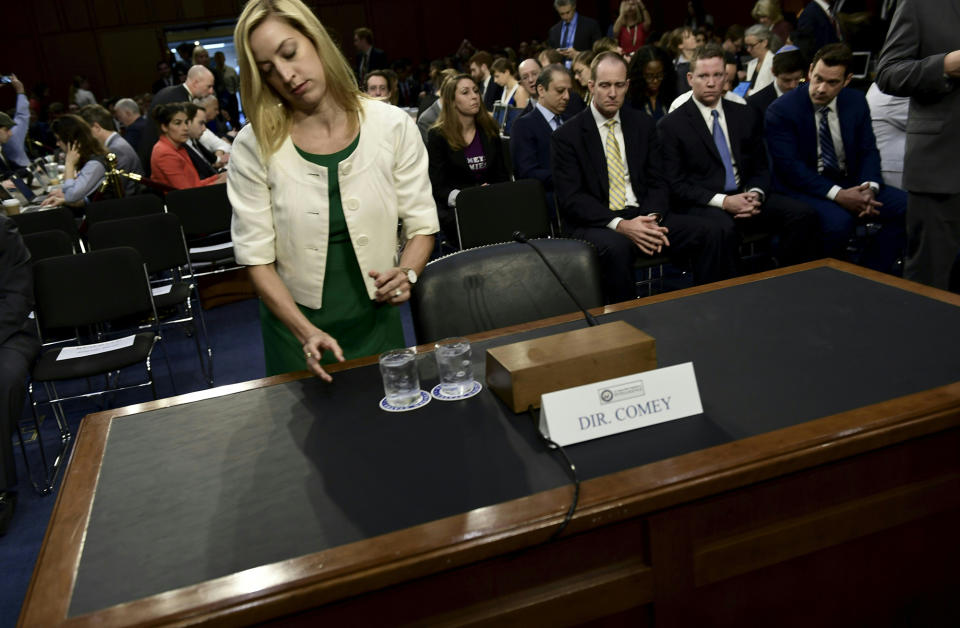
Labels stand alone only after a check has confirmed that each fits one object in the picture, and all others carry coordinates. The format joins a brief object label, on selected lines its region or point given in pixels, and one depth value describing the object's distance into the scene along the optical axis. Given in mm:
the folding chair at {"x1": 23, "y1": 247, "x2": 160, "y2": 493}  3143
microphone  1546
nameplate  1209
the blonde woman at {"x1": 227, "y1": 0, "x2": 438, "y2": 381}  1602
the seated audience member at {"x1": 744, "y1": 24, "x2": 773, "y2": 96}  5578
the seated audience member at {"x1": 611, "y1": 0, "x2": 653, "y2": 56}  7922
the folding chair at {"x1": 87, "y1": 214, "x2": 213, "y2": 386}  3961
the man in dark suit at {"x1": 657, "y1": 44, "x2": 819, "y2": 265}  3688
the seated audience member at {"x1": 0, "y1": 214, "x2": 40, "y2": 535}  2848
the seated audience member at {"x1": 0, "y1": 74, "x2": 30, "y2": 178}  6395
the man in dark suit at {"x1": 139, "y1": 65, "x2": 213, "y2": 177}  5902
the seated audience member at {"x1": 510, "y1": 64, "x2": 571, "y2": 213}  4551
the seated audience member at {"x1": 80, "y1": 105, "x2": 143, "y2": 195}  5469
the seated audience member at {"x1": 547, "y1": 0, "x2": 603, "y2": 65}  8320
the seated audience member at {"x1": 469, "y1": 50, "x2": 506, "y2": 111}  8203
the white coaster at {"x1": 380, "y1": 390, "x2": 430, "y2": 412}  1406
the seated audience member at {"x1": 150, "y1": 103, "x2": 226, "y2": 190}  5195
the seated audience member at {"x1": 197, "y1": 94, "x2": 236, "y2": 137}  7195
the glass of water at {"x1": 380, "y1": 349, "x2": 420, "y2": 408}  1426
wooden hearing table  996
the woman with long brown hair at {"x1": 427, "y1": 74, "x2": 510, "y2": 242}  4465
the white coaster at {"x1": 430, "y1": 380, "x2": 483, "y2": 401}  1425
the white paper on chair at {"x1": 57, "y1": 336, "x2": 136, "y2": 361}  3208
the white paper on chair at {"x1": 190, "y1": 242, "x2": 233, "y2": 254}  4820
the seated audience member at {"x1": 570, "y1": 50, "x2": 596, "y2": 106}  5773
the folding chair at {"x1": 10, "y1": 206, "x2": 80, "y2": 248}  4496
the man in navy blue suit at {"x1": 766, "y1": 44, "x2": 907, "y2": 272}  3717
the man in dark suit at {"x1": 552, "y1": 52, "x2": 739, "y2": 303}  3418
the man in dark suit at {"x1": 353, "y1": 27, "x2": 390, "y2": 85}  9336
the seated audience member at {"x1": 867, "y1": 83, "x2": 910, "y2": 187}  3889
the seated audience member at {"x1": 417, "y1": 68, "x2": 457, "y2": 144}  5668
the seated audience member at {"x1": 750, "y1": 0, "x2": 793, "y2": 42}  6367
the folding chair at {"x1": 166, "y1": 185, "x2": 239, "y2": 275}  4746
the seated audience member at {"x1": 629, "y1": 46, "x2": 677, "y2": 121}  5055
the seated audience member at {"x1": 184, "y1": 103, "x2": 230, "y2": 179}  5766
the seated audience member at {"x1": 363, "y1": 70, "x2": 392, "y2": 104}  6316
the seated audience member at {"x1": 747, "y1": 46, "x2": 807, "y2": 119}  4461
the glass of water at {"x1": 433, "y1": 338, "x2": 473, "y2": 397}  1457
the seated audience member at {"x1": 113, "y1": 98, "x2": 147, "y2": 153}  7012
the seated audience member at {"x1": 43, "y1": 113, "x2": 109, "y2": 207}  5008
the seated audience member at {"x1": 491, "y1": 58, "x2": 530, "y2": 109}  6887
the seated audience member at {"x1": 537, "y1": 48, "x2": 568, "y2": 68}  6126
